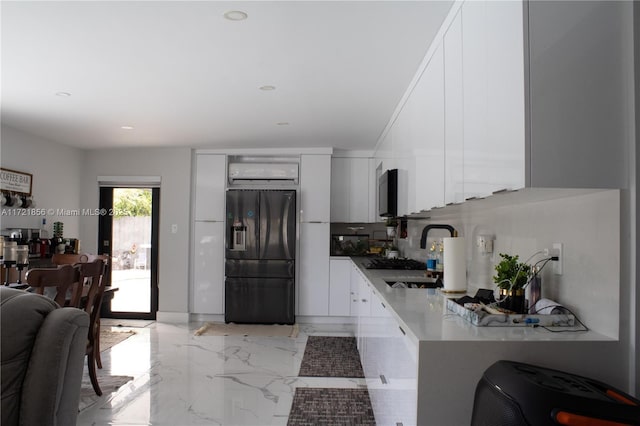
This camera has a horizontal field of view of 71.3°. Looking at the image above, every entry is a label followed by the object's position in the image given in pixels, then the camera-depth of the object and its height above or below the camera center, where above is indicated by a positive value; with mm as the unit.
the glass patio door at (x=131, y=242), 6188 -295
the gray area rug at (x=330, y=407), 2938 -1304
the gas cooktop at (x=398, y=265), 4045 -385
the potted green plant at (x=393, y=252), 5083 -343
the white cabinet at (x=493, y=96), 1476 +473
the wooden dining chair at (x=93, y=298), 3160 -584
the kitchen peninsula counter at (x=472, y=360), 1503 -460
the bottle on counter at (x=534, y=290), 1952 -289
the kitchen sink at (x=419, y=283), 3125 -435
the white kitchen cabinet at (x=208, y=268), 5938 -623
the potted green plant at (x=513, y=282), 1929 -253
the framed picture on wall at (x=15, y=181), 4625 +420
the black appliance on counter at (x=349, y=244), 6184 -302
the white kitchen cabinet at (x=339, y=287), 5840 -844
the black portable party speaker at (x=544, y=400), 1136 -474
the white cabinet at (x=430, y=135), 2400 +524
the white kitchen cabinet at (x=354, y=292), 4479 -771
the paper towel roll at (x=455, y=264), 2551 -236
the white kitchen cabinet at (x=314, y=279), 5855 -744
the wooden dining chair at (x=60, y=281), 2699 -380
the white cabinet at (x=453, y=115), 2061 +525
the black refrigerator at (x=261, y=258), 5719 -460
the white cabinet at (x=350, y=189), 6113 +463
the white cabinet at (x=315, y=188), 5906 +458
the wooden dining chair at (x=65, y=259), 4295 -377
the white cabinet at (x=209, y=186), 6004 +480
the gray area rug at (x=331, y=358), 3910 -1318
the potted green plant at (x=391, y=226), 5297 -35
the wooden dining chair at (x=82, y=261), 3520 -391
